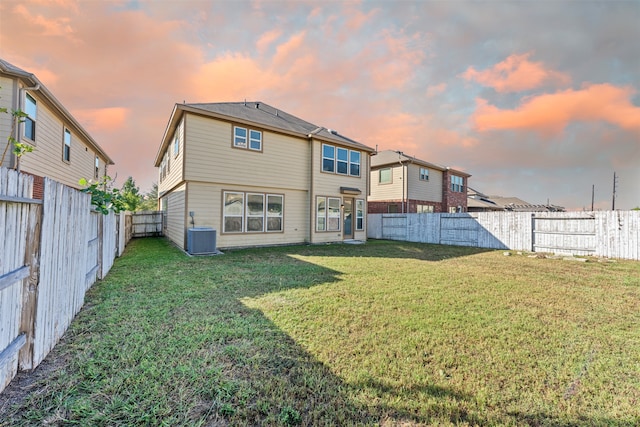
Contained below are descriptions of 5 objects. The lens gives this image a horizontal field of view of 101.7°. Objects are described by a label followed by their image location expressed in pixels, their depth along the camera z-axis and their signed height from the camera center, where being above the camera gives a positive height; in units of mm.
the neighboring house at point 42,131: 7319 +3057
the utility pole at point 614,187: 35344 +4935
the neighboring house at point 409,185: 20781 +2971
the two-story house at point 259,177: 9953 +1784
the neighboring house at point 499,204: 31673 +2320
